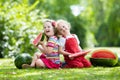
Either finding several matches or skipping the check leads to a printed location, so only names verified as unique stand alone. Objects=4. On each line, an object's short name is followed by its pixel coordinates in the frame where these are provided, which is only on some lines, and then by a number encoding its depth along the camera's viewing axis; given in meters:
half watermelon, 9.69
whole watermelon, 9.41
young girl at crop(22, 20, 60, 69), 9.14
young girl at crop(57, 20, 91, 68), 9.38
